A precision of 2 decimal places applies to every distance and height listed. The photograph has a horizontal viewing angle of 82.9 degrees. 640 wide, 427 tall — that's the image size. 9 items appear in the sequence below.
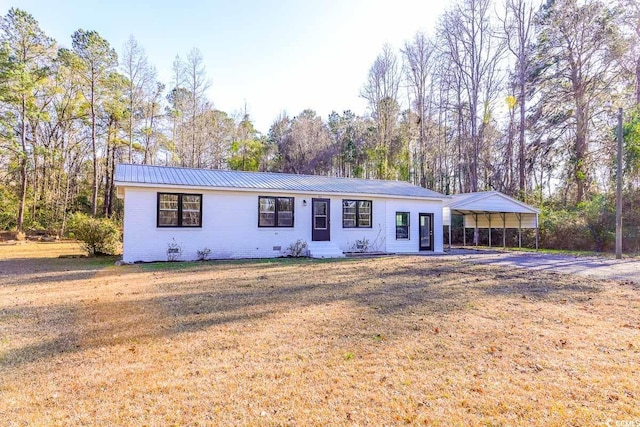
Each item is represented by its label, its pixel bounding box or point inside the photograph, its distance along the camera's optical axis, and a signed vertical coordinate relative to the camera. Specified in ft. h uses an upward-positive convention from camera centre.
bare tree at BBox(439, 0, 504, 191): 84.38 +40.68
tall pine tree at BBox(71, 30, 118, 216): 75.46 +36.36
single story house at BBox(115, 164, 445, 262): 40.11 +2.04
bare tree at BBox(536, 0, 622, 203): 70.18 +32.62
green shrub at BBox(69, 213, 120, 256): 44.34 -0.56
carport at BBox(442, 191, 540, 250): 55.31 +3.56
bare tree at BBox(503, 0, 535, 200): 79.20 +40.78
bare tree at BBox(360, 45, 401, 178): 97.25 +37.03
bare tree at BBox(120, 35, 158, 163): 85.46 +36.50
